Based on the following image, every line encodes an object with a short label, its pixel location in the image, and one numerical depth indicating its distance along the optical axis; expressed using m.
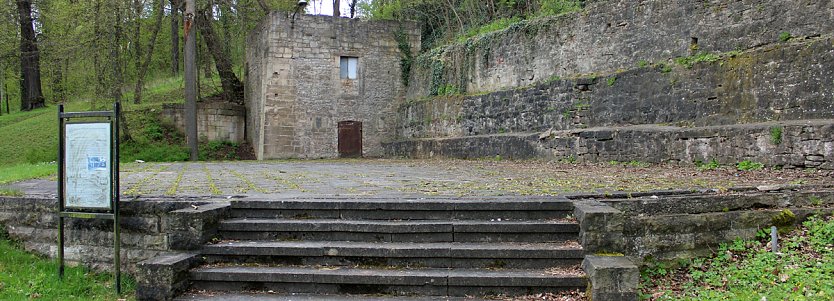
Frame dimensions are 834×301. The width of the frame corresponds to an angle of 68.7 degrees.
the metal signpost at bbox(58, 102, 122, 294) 5.38
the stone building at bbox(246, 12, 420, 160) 20.92
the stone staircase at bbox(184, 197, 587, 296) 4.66
